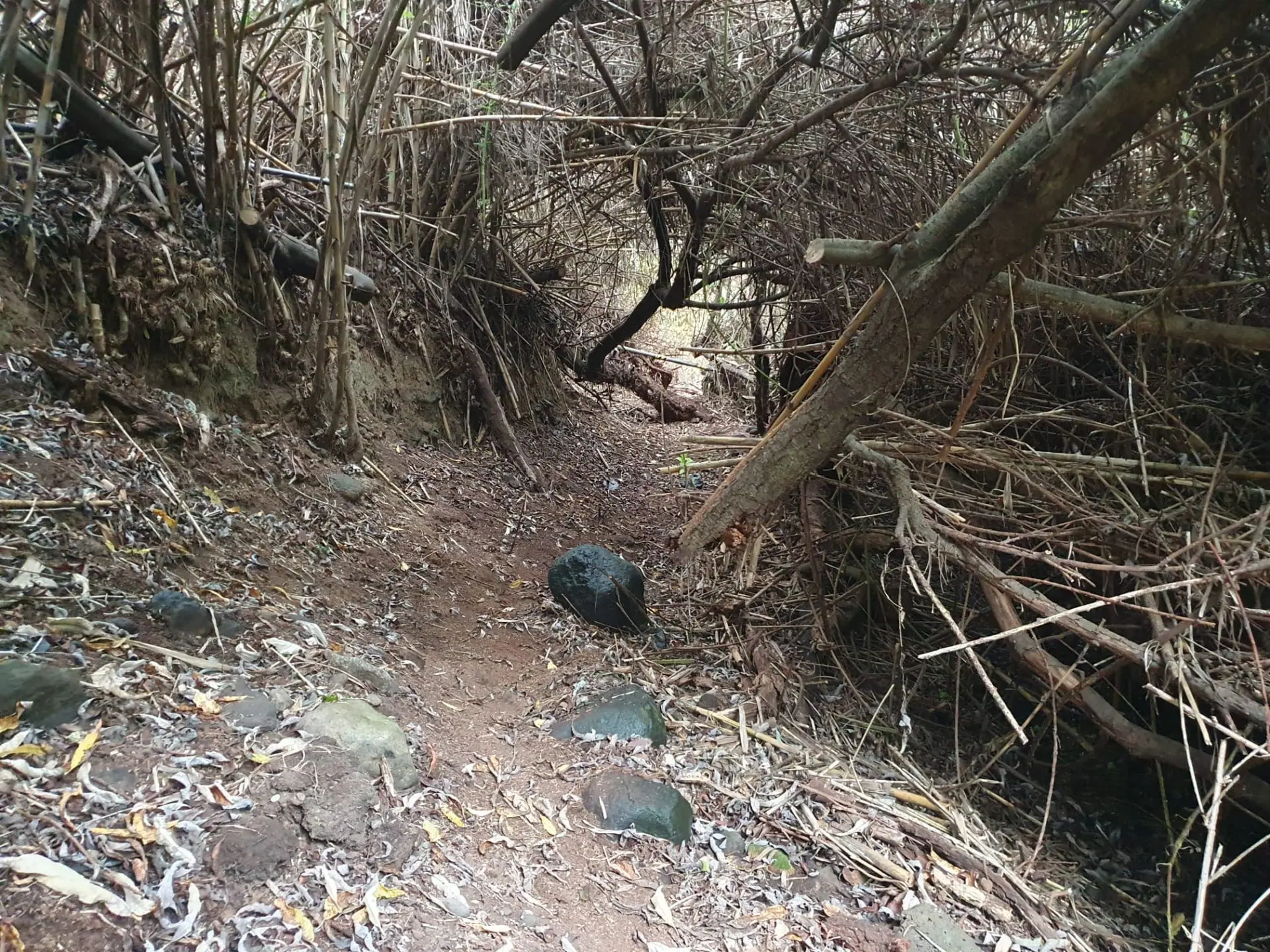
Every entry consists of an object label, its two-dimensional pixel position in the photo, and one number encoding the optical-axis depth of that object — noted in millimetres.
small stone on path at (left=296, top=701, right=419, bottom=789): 1840
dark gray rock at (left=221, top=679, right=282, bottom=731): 1766
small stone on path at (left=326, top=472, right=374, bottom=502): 3407
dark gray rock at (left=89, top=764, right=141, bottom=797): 1447
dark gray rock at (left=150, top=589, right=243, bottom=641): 1954
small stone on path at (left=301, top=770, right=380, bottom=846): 1611
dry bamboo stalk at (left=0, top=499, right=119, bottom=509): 1917
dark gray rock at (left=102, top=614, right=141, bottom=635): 1834
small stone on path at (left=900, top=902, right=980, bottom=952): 1975
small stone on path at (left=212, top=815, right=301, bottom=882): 1424
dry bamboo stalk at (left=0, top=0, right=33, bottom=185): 1737
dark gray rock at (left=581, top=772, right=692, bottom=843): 2150
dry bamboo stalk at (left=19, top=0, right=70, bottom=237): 2076
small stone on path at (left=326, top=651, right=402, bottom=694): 2219
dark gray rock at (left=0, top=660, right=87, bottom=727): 1493
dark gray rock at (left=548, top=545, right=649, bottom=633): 3332
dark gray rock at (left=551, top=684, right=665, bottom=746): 2512
